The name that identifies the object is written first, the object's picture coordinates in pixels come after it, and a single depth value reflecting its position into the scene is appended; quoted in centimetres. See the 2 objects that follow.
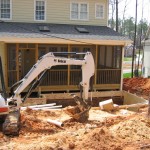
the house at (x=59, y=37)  1823
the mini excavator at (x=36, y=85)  1009
